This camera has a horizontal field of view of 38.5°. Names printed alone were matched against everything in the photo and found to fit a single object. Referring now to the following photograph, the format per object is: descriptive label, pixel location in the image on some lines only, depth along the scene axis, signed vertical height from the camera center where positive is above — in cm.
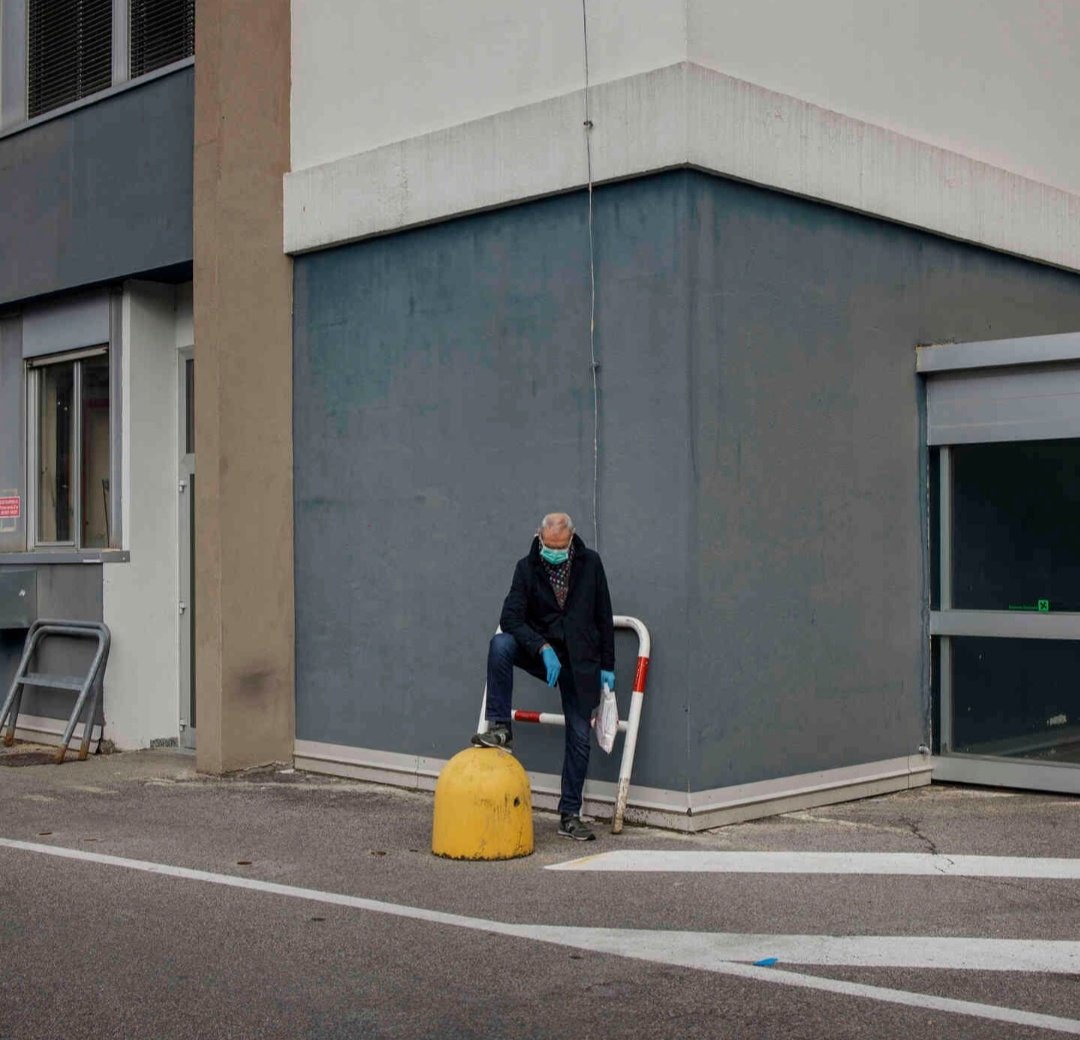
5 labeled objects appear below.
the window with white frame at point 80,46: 1301 +441
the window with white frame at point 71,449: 1345 +88
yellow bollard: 830 -143
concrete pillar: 1125 +112
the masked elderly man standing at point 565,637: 884 -54
